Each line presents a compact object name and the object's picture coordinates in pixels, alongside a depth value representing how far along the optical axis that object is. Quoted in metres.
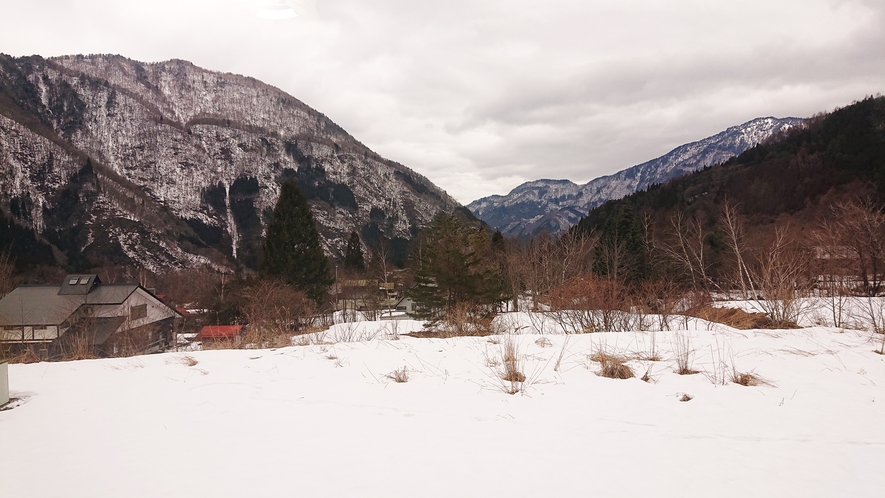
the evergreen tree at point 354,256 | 55.38
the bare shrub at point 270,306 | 7.78
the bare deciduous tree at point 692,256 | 26.85
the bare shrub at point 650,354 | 5.34
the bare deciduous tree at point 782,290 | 8.62
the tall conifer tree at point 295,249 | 31.17
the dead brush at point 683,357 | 4.68
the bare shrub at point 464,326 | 8.95
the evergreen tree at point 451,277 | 23.89
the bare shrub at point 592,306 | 10.03
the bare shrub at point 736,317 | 8.62
